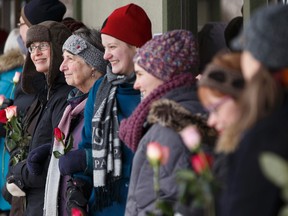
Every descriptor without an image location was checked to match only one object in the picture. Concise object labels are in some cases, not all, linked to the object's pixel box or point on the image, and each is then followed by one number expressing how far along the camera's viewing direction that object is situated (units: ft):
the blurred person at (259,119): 15.98
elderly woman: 30.75
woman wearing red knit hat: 27.81
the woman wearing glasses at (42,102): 32.39
